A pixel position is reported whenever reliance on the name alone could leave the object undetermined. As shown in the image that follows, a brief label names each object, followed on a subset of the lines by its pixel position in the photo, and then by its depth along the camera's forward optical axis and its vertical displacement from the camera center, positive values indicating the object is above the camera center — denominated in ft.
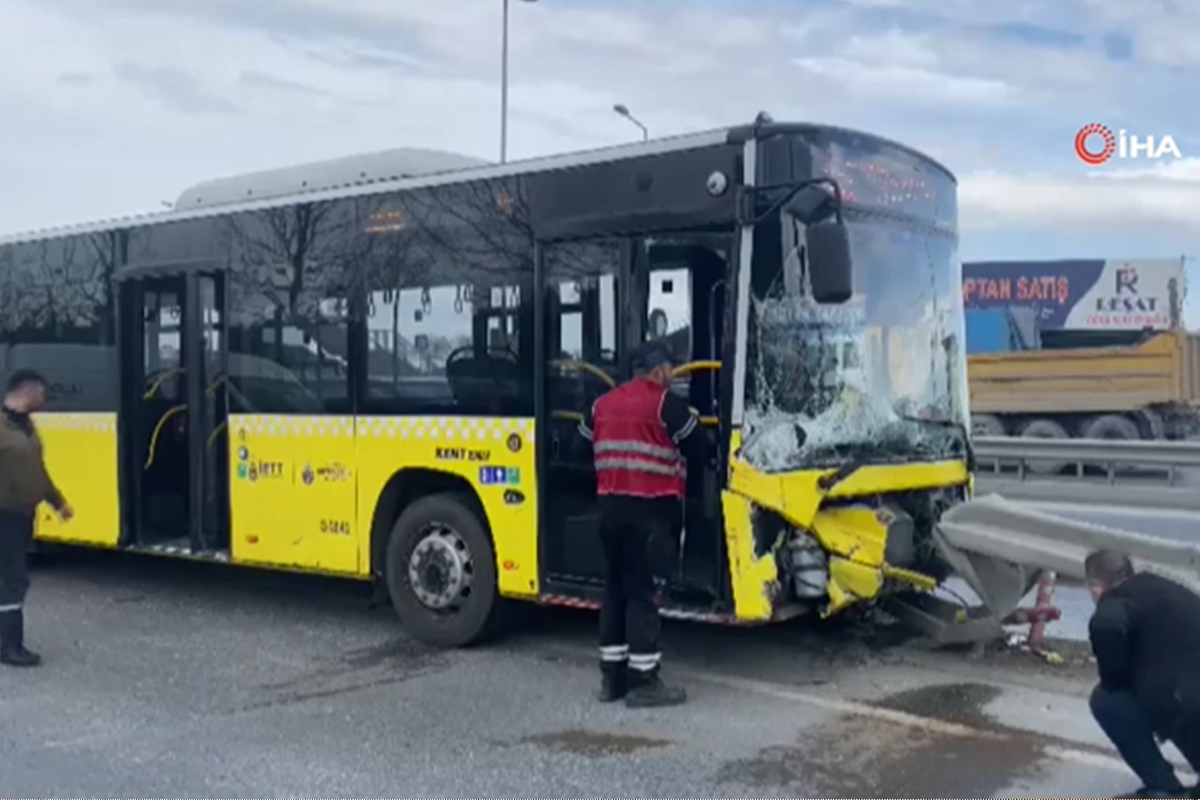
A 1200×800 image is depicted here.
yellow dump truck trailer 72.43 -1.13
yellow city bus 23.52 +0.14
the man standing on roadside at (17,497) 27.50 -2.42
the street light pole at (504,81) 101.81 +21.61
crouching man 16.51 -3.60
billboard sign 119.24 +6.84
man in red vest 23.35 -2.27
